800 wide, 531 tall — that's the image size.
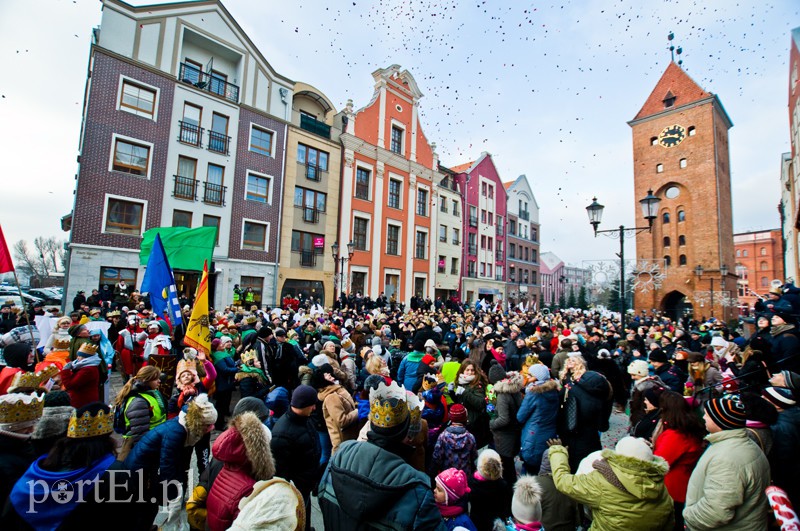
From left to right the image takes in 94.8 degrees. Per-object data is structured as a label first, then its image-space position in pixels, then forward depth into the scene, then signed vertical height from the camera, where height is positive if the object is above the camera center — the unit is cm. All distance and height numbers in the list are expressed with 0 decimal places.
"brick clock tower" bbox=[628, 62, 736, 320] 3394 +1135
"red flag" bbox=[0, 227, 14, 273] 559 +31
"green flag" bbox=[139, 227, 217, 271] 895 +105
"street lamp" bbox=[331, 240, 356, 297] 1917 +236
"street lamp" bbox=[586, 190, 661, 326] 984 +264
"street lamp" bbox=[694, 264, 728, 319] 3193 +357
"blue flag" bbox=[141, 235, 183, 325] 685 +10
